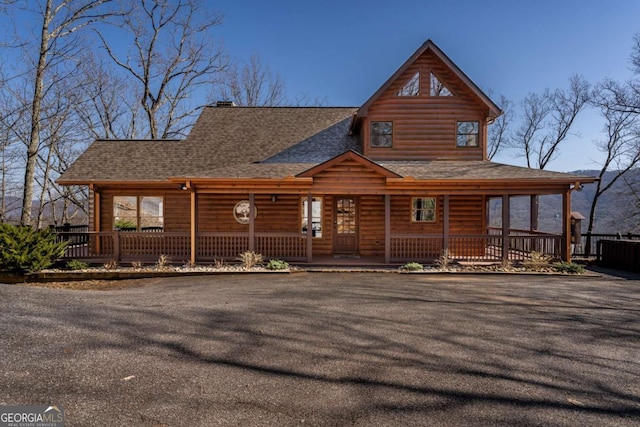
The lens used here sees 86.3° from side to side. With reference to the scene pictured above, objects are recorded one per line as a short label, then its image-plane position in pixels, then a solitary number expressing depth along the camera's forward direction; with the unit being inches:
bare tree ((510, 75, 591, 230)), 1136.8
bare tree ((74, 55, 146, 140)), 1106.7
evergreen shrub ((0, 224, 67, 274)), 431.8
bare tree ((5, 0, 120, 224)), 633.0
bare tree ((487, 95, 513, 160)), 1254.9
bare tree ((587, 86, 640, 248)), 977.5
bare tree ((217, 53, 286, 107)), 1298.0
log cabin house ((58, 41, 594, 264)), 497.7
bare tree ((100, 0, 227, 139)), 1111.0
